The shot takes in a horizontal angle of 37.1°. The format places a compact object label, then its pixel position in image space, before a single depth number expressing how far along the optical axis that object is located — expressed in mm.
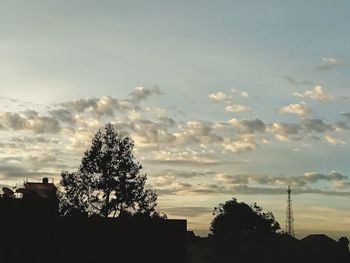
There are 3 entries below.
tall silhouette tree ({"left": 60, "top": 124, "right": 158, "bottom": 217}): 62250
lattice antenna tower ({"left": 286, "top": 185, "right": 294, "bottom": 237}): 126438
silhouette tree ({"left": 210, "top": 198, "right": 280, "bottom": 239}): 136125
